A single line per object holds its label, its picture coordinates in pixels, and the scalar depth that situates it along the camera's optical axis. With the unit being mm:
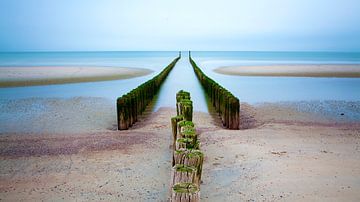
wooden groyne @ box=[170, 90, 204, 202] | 2785
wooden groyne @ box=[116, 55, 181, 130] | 8539
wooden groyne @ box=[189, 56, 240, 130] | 8453
